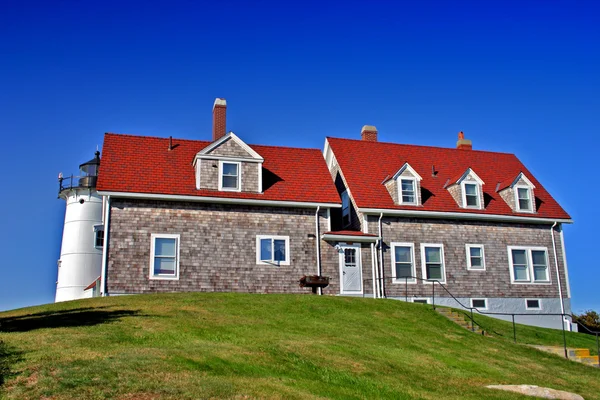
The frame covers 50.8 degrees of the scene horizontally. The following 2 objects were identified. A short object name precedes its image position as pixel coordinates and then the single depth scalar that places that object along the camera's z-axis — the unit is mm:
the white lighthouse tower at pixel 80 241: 31312
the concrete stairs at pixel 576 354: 20828
